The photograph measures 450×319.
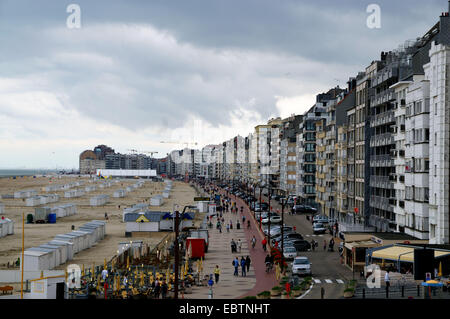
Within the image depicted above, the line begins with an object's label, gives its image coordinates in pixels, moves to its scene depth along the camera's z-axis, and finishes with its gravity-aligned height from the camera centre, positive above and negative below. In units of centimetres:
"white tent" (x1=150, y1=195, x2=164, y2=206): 12425 -777
